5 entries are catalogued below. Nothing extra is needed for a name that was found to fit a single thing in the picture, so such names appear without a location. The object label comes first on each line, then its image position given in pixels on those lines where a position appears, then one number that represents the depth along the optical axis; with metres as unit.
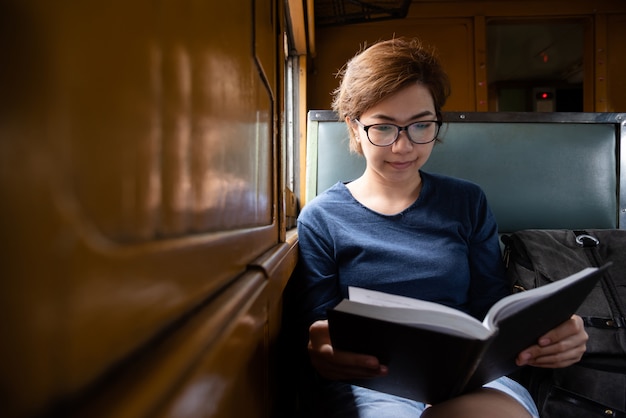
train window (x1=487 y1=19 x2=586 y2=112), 4.75
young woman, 1.09
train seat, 1.71
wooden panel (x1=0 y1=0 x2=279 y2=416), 0.19
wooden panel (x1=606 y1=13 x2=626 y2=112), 3.83
